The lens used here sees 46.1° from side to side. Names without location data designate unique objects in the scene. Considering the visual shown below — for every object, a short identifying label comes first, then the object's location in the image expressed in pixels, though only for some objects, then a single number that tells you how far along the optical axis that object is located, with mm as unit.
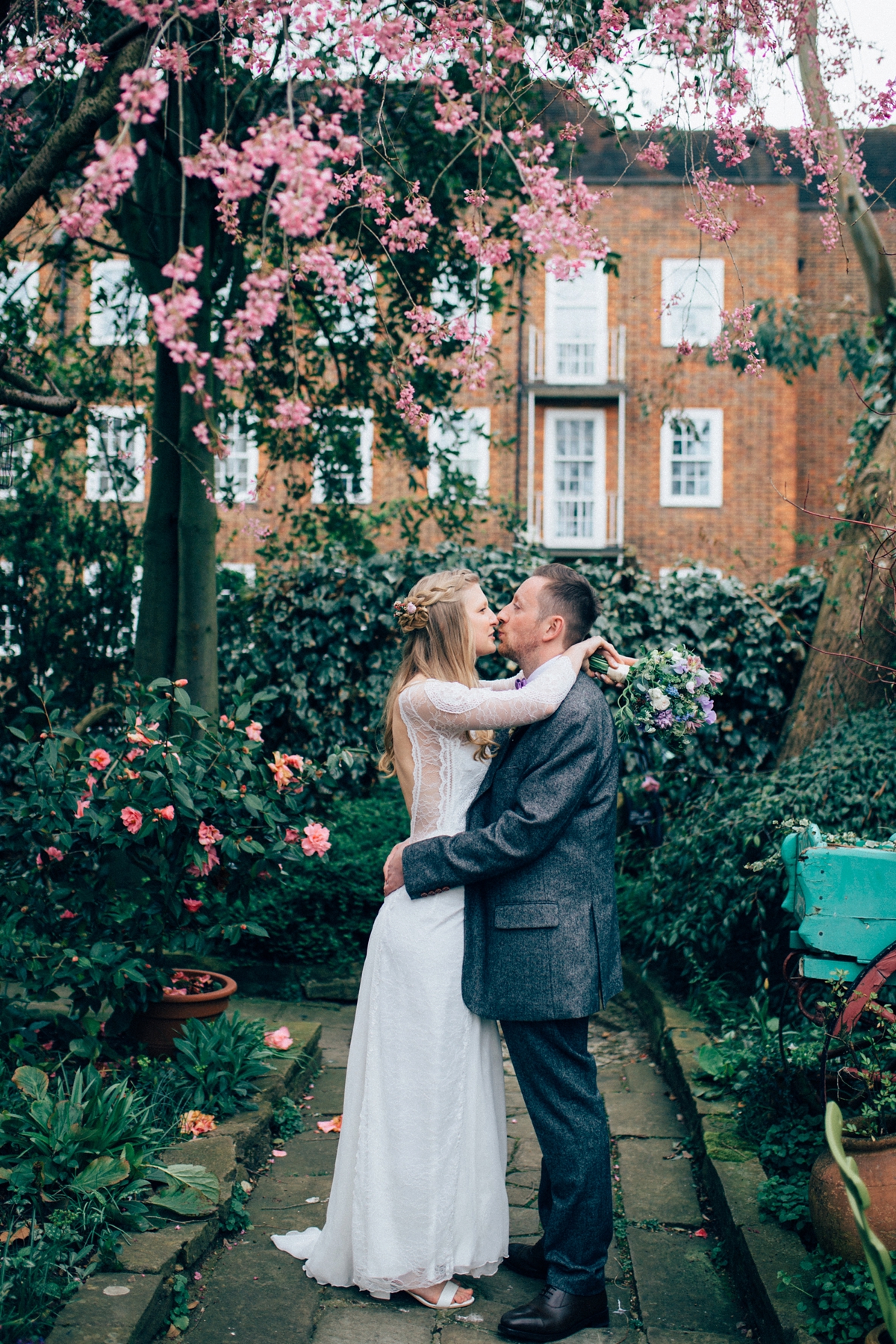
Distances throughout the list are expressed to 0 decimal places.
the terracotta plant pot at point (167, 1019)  3982
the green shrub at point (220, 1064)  3668
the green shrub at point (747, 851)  4648
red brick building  17938
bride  2762
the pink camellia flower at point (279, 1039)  4168
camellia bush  3533
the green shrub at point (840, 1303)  2303
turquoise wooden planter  2773
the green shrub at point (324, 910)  5688
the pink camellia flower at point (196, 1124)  3455
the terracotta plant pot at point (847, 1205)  2430
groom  2678
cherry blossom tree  2408
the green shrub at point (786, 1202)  2885
